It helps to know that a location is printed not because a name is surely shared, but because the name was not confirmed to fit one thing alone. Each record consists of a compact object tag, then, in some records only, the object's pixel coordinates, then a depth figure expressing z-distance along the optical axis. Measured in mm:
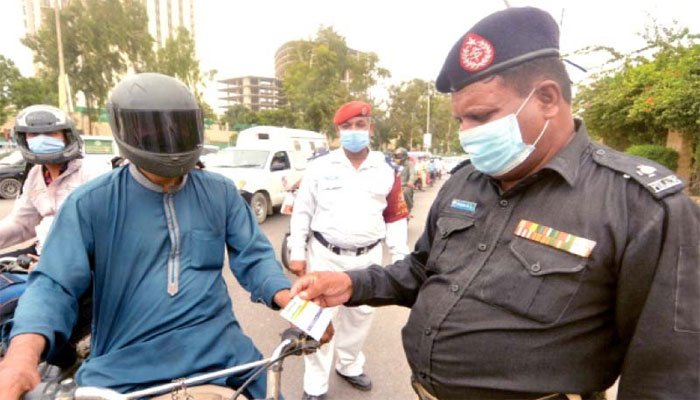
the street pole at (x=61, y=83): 18094
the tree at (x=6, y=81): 26141
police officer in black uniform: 1039
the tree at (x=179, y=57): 27422
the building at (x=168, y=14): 70625
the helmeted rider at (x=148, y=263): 1396
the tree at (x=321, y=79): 30125
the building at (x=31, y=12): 48969
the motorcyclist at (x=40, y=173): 2527
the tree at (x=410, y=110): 41719
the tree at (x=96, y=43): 22969
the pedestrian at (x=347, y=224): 2801
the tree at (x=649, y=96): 10633
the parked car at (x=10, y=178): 10930
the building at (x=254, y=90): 110812
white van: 8899
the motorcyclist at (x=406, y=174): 8758
